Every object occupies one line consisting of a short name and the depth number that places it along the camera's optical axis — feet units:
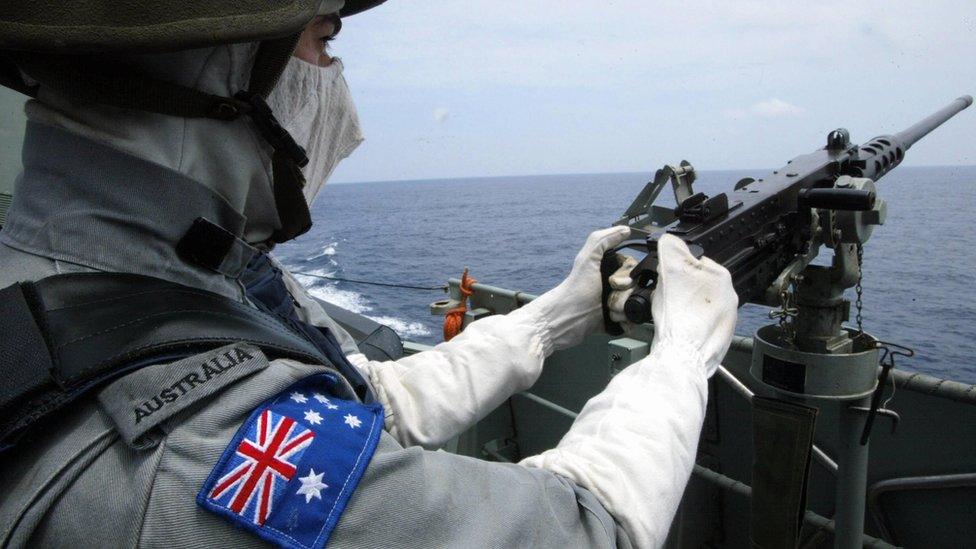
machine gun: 2.43
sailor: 0.99
